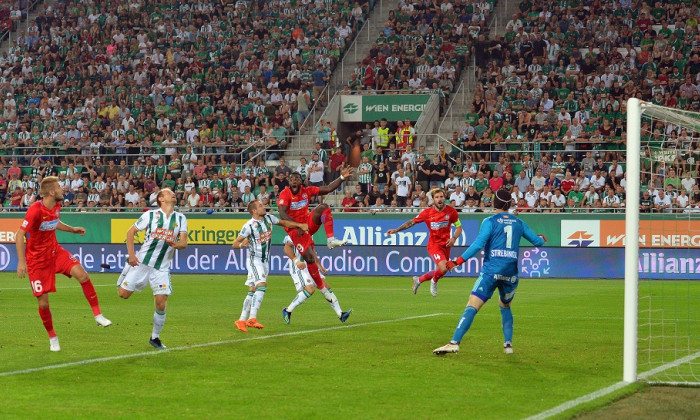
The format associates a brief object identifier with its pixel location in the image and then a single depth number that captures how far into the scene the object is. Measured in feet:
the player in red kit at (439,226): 70.59
